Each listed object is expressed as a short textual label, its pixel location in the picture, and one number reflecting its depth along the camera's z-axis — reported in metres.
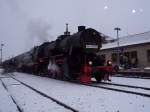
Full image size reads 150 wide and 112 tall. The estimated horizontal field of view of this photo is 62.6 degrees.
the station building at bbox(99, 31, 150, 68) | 14.51
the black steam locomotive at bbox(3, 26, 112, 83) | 7.16
